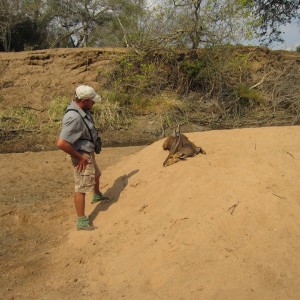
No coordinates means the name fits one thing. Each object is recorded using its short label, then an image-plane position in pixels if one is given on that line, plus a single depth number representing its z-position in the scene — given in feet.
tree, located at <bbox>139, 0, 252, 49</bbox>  39.52
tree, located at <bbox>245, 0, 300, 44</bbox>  57.00
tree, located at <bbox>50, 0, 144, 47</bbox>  73.46
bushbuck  16.26
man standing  14.01
